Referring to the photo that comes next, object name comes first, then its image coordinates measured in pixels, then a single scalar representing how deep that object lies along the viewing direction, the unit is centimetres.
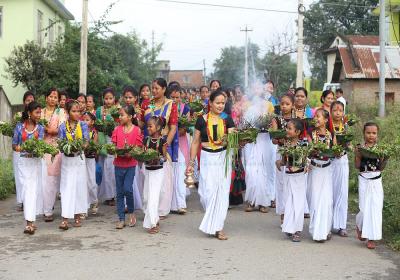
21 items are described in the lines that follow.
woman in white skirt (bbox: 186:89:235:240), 808
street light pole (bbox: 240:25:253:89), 5037
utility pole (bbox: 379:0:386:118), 2166
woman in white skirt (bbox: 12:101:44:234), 834
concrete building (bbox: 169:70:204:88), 11290
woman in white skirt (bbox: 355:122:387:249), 754
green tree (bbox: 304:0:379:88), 5456
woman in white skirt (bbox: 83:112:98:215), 1014
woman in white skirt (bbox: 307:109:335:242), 790
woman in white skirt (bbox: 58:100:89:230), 871
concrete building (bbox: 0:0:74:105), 2695
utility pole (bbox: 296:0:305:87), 2572
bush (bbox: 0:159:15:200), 1171
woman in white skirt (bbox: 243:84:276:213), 1037
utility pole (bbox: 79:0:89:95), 2162
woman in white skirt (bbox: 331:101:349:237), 845
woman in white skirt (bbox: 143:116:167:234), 845
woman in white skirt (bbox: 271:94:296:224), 884
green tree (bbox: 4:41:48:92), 2314
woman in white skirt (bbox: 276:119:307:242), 796
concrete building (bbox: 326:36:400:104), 3516
